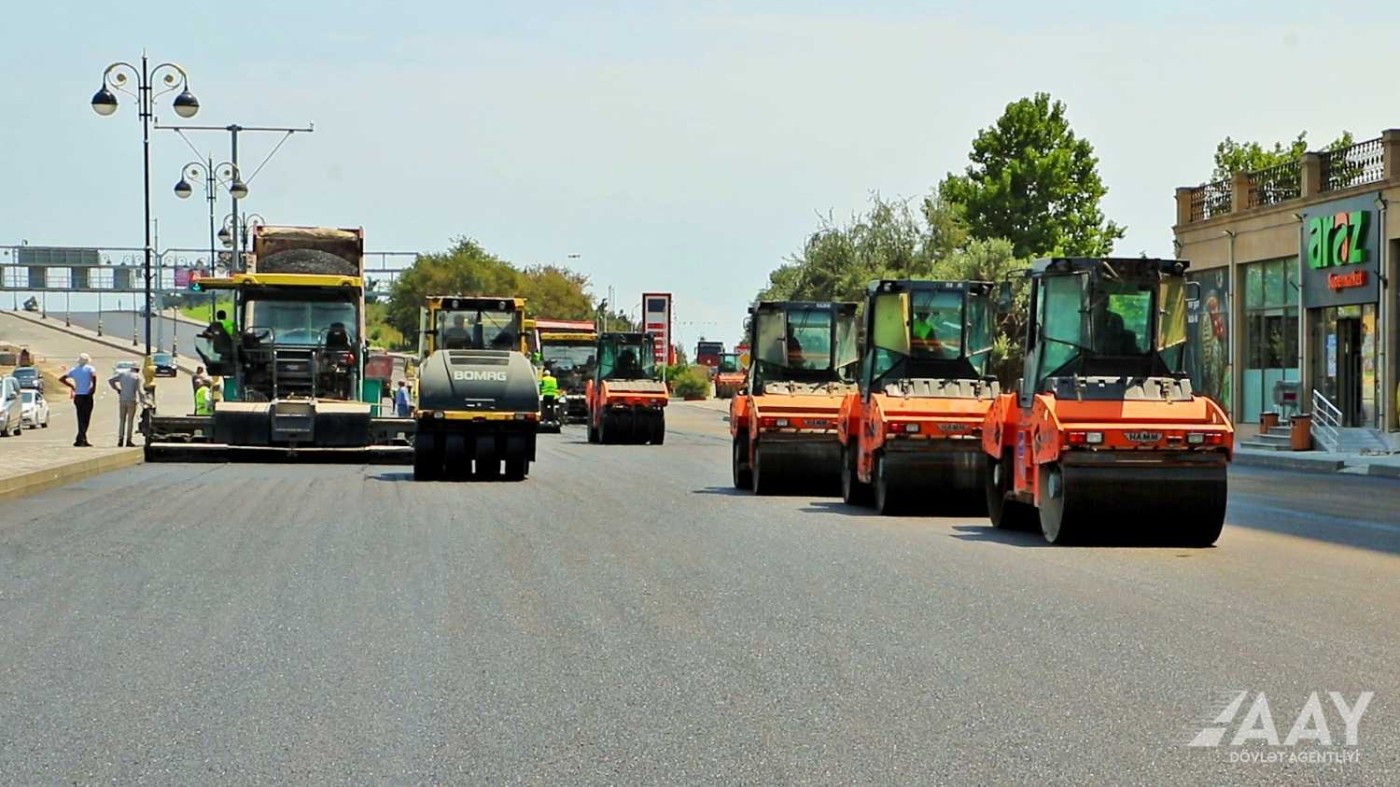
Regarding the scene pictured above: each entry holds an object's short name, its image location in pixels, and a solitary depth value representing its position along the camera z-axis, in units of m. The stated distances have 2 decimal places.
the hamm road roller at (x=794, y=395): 26.77
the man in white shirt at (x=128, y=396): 37.25
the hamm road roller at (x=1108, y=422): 17.92
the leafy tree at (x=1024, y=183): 90.12
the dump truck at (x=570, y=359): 64.81
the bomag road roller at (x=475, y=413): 29.38
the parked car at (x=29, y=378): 64.25
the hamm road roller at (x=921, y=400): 22.83
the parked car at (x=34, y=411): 52.66
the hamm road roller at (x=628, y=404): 48.12
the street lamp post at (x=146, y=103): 40.09
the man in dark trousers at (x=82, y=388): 37.25
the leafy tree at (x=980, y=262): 79.38
